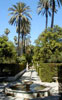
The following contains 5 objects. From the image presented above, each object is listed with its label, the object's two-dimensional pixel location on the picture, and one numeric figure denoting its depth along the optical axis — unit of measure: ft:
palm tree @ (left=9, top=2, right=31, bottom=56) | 65.80
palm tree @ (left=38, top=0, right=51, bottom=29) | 60.63
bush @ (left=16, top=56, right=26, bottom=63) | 63.57
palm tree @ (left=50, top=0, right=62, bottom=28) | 52.95
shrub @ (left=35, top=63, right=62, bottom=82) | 28.34
